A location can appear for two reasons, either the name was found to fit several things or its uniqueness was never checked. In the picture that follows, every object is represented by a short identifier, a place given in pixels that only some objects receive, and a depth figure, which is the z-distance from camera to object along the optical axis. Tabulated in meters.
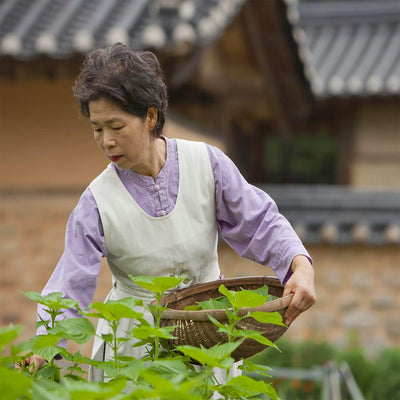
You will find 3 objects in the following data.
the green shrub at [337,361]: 10.81
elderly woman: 4.04
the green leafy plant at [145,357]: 3.03
